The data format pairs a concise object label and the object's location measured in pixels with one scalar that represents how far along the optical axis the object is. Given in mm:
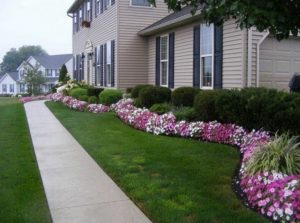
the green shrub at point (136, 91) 15820
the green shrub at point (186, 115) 10938
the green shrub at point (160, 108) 12398
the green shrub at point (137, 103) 14453
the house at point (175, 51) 11992
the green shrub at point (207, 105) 9641
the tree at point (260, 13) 4316
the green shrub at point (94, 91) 19794
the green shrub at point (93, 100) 18436
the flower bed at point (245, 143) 4711
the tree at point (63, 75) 32438
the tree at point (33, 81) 47250
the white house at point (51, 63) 74125
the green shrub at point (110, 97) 17078
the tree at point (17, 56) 125500
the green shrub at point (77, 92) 20783
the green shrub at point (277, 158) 5684
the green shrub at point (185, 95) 12586
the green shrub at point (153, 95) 13820
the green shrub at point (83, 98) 19612
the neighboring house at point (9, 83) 82562
